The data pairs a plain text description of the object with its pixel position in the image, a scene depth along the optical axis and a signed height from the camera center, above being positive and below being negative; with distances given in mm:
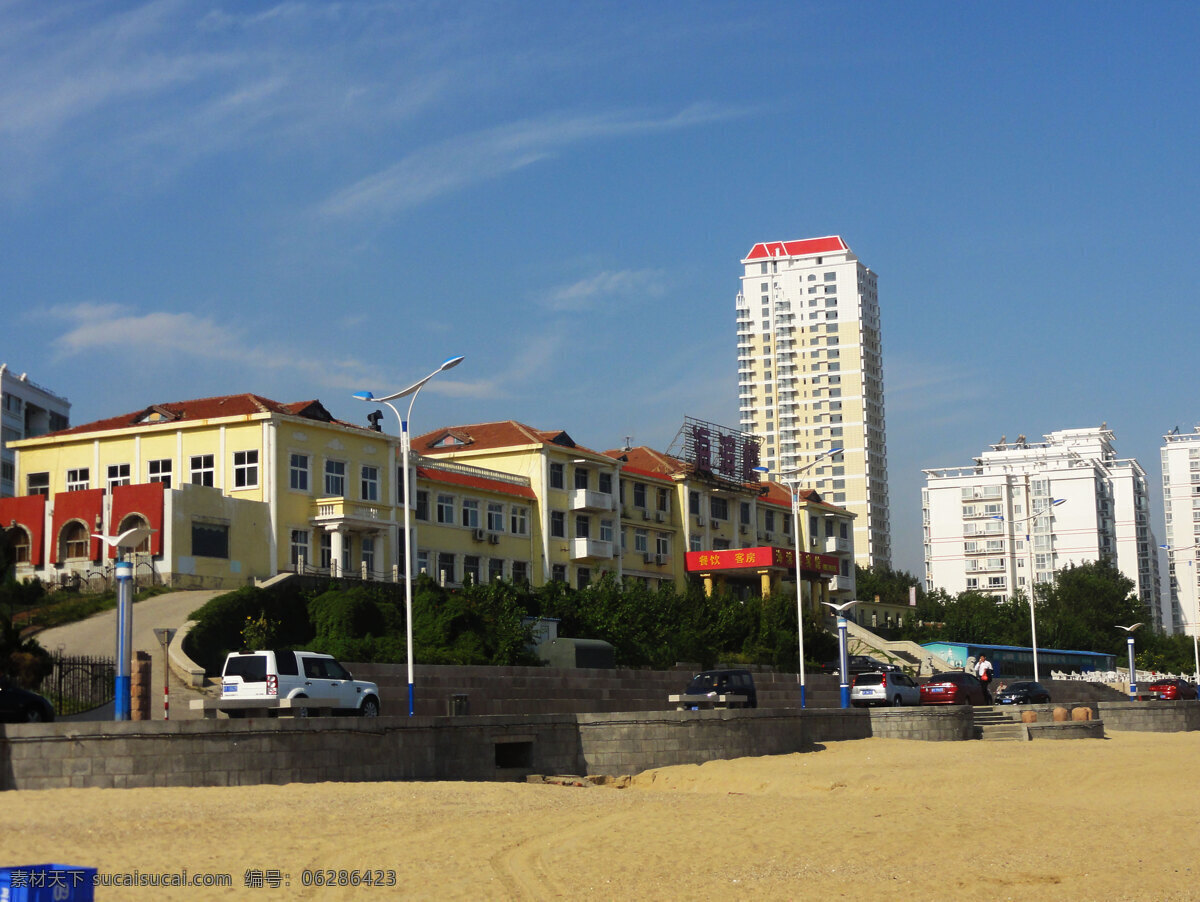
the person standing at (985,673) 46062 -2597
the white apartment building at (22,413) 100625 +16086
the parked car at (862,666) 54719 -2739
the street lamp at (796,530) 40038 +2136
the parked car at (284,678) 26703 -1291
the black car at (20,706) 25266 -1619
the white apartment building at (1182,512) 175500 +10027
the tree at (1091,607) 105500 -1161
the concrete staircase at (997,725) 39156 -3785
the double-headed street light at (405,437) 30812 +3979
